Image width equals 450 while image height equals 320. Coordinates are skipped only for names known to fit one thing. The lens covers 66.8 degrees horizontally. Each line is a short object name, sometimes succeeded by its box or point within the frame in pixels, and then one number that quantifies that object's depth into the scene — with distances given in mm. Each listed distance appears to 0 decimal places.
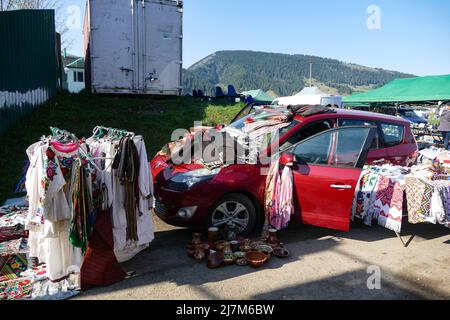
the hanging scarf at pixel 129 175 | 3551
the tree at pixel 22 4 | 17269
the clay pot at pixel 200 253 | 3966
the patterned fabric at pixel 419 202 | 4426
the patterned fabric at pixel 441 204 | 4391
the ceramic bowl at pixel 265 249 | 4089
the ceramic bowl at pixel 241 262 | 3891
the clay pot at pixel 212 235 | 4176
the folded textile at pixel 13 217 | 3777
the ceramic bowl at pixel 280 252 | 4106
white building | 46425
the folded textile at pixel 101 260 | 3346
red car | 4309
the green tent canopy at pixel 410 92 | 14625
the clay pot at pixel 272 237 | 4340
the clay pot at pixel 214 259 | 3805
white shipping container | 10684
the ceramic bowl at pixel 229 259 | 3885
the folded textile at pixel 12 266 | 3463
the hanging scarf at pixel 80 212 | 3238
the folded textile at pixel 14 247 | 3493
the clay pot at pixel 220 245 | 4082
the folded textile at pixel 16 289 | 3141
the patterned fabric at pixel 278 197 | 4477
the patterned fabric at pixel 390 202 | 4543
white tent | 29828
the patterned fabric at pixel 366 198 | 4871
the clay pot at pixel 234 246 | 4184
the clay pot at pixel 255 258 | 3809
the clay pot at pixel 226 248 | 4031
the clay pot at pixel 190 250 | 4067
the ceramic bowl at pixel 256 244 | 4177
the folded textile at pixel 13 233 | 3664
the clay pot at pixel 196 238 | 4203
